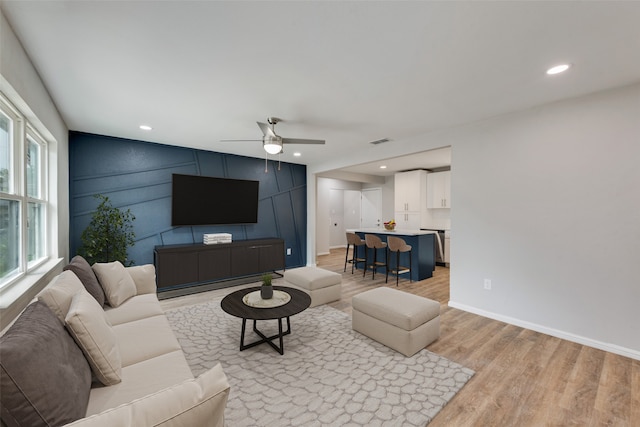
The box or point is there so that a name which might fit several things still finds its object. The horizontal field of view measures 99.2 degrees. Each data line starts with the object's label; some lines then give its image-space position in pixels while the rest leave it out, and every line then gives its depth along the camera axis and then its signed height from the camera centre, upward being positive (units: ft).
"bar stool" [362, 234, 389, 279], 16.30 -1.77
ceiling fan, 9.69 +2.72
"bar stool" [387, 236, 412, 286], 15.08 -1.73
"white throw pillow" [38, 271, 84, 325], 4.67 -1.42
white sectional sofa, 2.58 -1.86
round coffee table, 7.65 -2.77
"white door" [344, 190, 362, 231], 29.43 +0.63
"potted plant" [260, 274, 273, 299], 8.85 -2.43
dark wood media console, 13.60 -2.51
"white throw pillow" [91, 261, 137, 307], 8.04 -2.01
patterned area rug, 5.69 -4.13
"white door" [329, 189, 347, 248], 28.09 -0.42
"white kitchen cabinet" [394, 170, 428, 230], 22.29 +1.40
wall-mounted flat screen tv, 15.15 +0.92
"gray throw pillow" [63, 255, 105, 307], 7.18 -1.66
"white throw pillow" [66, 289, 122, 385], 4.22 -2.00
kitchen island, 16.14 -2.35
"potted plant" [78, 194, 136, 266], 12.18 -0.90
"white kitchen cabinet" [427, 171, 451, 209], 21.27 +1.94
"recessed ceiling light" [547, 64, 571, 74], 6.97 +3.76
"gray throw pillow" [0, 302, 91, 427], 2.64 -1.75
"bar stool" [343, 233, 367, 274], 17.63 -1.85
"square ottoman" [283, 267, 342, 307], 11.84 -3.06
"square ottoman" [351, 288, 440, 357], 7.94 -3.25
